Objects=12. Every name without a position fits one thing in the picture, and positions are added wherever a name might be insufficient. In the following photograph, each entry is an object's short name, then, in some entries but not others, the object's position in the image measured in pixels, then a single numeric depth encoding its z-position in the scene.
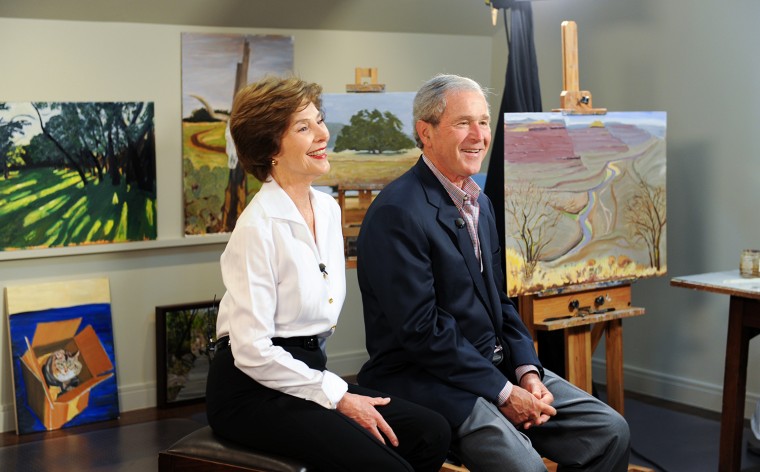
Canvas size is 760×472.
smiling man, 2.44
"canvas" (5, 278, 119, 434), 4.04
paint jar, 3.59
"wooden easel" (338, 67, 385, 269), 3.84
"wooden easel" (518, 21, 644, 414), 3.49
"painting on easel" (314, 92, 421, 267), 3.85
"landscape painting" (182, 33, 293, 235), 4.39
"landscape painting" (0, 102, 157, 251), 4.00
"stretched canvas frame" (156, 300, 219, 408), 4.39
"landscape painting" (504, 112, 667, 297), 3.40
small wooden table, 3.41
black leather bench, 2.11
